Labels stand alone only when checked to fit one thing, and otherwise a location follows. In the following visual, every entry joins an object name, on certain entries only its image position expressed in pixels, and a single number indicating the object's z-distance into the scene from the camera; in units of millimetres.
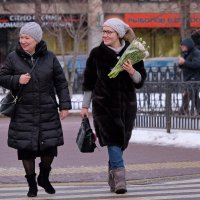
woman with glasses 16337
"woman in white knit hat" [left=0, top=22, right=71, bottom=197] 15561
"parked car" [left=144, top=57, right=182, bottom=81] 52995
